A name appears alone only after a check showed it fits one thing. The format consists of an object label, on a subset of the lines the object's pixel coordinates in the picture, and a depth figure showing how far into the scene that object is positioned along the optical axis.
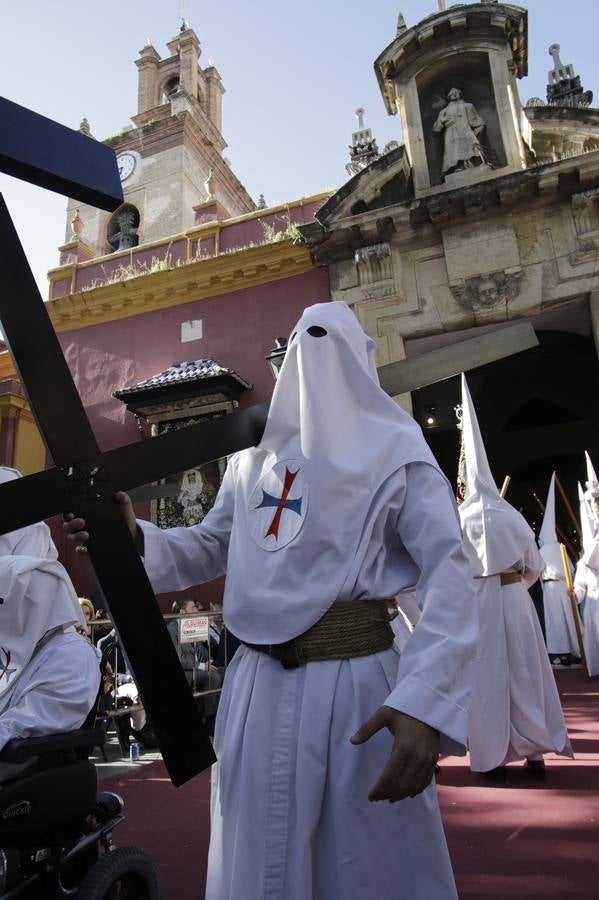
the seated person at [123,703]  6.12
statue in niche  10.16
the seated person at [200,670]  6.79
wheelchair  2.12
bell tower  30.33
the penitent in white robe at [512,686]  4.25
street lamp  4.85
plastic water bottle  5.76
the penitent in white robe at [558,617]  10.15
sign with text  6.68
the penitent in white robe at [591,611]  8.77
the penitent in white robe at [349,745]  1.36
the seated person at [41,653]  2.36
